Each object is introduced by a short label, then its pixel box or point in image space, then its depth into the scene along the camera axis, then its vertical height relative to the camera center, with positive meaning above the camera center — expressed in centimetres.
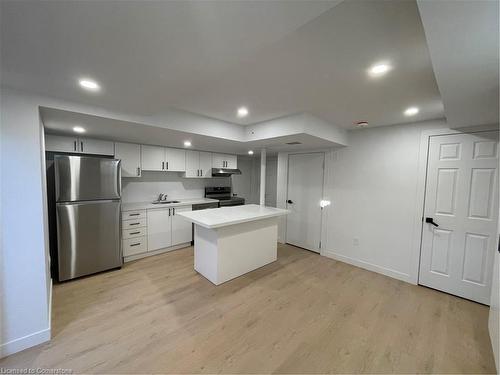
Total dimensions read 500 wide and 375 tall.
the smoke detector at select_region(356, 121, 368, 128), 290 +82
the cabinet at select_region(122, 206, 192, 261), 333 -102
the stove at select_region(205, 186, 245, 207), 480 -52
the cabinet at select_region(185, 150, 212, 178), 427 +24
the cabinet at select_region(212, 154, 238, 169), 468 +35
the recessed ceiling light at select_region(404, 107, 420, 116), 232 +83
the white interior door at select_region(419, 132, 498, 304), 235 -41
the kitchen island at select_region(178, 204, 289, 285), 267 -96
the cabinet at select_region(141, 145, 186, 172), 370 +30
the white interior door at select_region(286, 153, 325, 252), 390 -44
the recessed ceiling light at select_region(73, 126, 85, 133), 251 +56
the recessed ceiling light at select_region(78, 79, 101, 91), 151 +68
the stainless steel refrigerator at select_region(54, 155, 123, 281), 260 -58
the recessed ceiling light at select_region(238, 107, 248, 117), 243 +82
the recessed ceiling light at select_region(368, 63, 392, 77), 146 +83
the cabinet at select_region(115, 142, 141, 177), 339 +27
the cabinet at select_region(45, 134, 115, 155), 281 +40
